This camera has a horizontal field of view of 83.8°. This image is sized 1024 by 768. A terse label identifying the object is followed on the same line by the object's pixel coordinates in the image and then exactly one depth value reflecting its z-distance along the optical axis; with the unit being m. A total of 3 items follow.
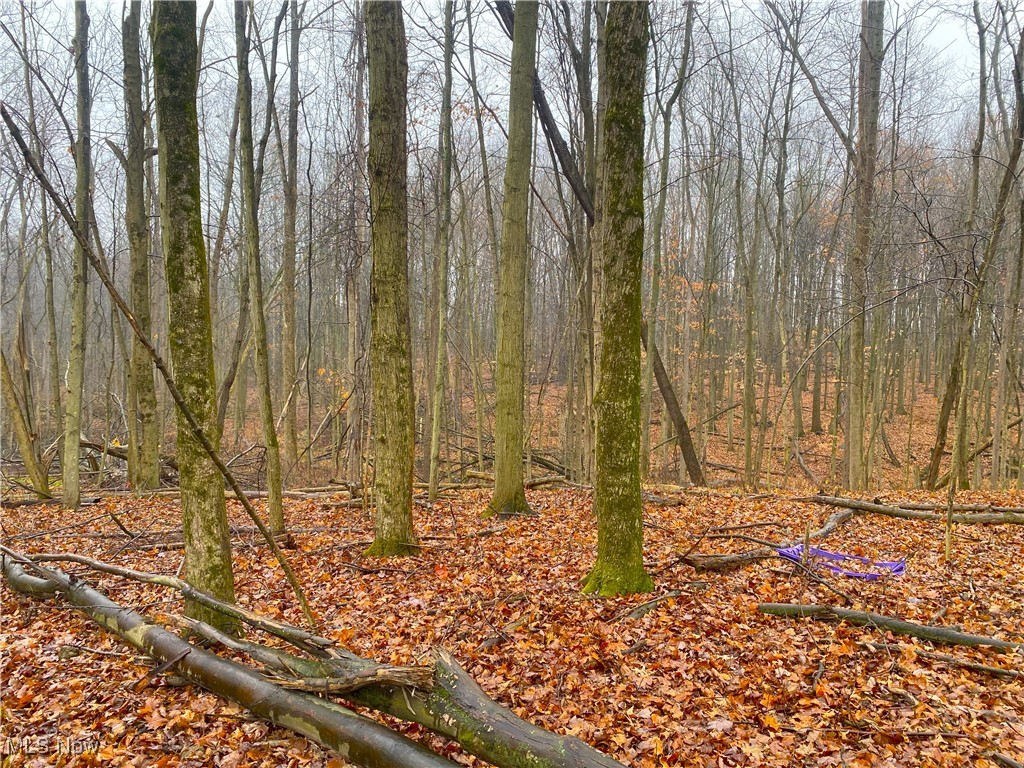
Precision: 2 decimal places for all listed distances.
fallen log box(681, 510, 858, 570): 5.94
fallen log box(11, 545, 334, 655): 3.47
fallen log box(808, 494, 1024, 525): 7.77
